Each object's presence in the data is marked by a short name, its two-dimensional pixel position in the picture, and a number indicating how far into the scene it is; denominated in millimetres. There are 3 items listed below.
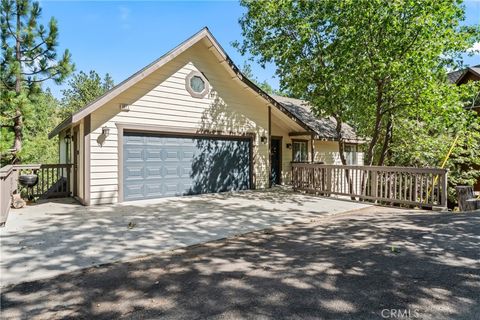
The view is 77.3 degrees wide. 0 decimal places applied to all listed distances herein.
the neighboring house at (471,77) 15549
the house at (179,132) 8156
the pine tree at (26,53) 10109
